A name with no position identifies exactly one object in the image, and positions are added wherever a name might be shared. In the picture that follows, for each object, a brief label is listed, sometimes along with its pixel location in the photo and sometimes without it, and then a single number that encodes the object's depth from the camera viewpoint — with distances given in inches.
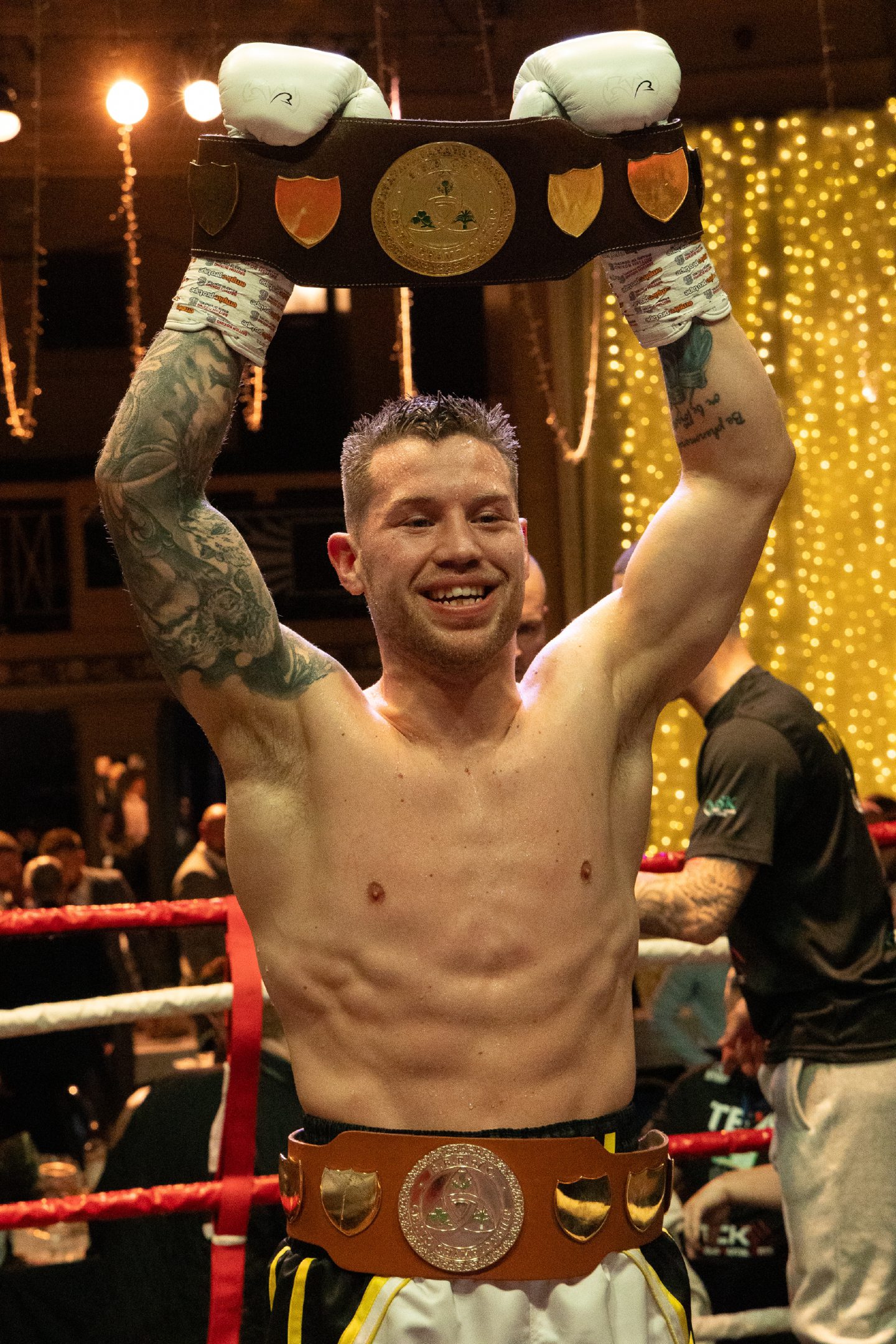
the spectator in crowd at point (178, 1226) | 97.0
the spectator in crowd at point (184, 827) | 319.3
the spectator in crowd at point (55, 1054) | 135.8
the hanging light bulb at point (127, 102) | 229.8
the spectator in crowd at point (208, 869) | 194.2
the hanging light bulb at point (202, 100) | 223.9
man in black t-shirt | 81.8
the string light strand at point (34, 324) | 254.5
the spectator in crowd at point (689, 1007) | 151.9
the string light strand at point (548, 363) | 250.7
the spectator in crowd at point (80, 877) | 211.5
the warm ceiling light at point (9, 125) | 241.1
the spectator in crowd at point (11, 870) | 202.4
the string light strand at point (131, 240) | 252.1
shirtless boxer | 55.9
